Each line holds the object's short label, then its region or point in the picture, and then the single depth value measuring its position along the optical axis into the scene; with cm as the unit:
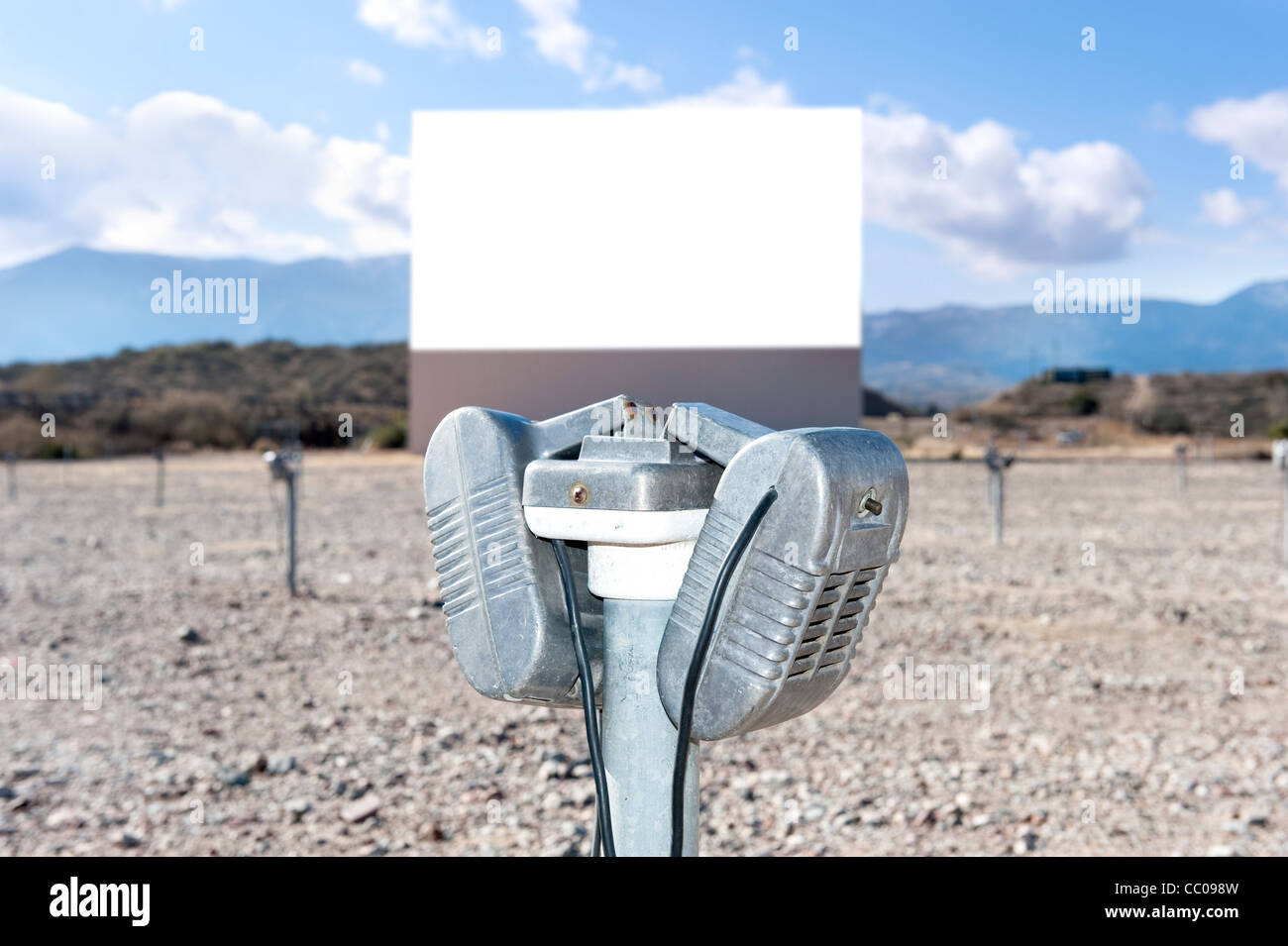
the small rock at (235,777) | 404
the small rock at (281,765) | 418
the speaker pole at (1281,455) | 940
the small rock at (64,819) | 369
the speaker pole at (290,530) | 766
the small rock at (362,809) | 375
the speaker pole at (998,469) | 1109
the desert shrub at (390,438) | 3133
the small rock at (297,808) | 377
